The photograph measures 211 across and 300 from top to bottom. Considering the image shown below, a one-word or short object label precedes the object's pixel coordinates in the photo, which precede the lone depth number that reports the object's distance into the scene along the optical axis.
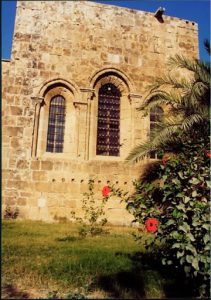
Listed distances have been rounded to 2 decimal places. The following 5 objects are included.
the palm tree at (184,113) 7.79
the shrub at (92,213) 8.57
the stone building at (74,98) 9.48
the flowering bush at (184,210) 3.42
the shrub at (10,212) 9.14
